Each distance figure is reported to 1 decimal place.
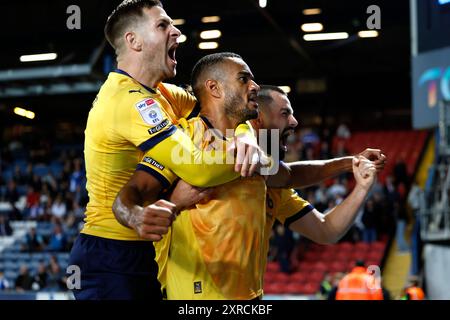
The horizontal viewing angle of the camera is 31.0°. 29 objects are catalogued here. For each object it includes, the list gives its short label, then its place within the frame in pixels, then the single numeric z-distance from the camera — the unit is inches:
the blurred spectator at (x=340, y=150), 861.8
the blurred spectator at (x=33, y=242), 832.9
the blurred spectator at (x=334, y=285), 528.9
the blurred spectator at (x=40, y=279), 725.4
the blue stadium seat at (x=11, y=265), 828.6
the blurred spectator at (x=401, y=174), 827.4
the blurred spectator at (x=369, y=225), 740.0
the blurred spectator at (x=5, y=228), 903.1
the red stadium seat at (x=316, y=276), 709.3
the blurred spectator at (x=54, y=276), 724.0
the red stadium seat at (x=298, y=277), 713.6
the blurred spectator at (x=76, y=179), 883.0
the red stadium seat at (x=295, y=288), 687.4
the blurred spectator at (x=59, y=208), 875.7
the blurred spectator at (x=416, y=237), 686.9
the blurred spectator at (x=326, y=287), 579.2
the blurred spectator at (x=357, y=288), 415.5
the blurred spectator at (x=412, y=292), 445.5
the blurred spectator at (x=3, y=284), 749.4
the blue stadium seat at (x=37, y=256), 807.0
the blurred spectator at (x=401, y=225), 753.6
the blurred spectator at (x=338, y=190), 732.7
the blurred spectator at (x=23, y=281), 737.0
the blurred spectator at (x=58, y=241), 808.9
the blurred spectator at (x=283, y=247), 722.2
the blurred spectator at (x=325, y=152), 852.7
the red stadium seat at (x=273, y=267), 739.4
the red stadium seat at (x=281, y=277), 717.9
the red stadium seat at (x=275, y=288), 693.9
